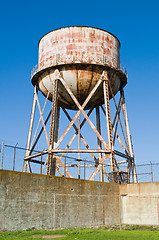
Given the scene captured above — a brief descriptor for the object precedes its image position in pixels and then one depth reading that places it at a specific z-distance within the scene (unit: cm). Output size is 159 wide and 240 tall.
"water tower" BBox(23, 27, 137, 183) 2241
